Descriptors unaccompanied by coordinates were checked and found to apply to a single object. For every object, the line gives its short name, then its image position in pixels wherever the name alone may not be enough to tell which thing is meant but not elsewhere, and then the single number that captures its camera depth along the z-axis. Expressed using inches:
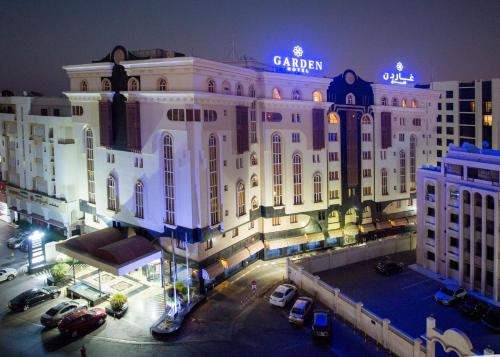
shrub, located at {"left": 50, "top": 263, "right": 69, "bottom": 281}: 2027.6
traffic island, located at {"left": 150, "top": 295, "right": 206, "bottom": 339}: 1610.0
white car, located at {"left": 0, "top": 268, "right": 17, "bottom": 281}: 2094.0
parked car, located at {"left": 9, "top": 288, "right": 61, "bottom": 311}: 1788.9
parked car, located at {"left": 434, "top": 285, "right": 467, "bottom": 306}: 1866.4
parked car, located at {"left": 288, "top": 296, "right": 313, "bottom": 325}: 1660.9
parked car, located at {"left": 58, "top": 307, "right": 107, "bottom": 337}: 1587.1
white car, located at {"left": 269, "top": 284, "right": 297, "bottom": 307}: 1825.8
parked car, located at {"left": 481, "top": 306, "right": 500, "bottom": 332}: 1633.9
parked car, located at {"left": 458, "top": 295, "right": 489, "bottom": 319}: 1742.1
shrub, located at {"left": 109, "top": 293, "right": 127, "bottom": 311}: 1754.4
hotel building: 1963.6
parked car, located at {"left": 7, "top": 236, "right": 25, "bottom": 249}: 2549.2
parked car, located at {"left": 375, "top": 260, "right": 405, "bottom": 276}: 2198.6
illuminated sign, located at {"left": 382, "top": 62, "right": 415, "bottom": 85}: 2920.8
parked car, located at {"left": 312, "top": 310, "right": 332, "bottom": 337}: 1547.7
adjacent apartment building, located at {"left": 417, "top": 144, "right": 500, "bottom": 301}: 1898.4
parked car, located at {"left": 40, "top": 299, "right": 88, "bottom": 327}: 1646.2
